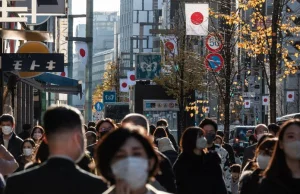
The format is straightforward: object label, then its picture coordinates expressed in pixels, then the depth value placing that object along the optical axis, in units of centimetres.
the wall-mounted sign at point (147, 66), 6006
